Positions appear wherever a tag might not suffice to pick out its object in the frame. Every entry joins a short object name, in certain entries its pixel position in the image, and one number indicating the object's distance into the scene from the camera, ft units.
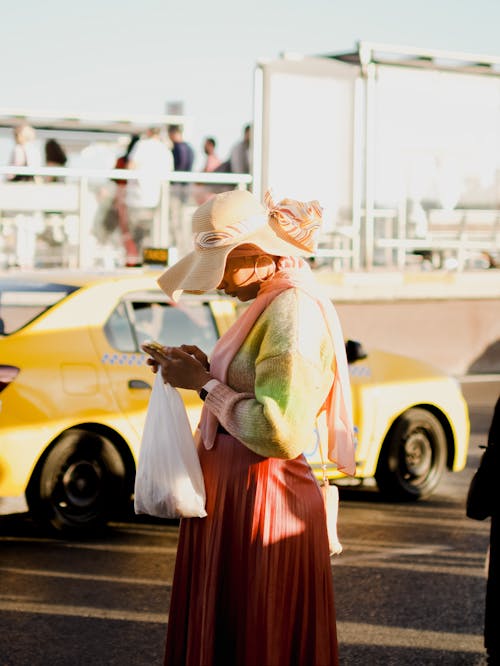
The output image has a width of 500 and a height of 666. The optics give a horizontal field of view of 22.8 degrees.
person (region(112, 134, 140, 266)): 40.16
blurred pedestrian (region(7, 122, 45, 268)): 40.14
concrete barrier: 45.27
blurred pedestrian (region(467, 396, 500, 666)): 14.16
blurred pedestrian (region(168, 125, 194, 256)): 40.19
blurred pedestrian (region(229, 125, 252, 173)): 43.45
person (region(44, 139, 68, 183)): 42.50
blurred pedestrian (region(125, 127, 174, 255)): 40.42
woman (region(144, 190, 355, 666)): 10.75
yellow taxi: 23.76
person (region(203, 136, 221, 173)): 45.03
